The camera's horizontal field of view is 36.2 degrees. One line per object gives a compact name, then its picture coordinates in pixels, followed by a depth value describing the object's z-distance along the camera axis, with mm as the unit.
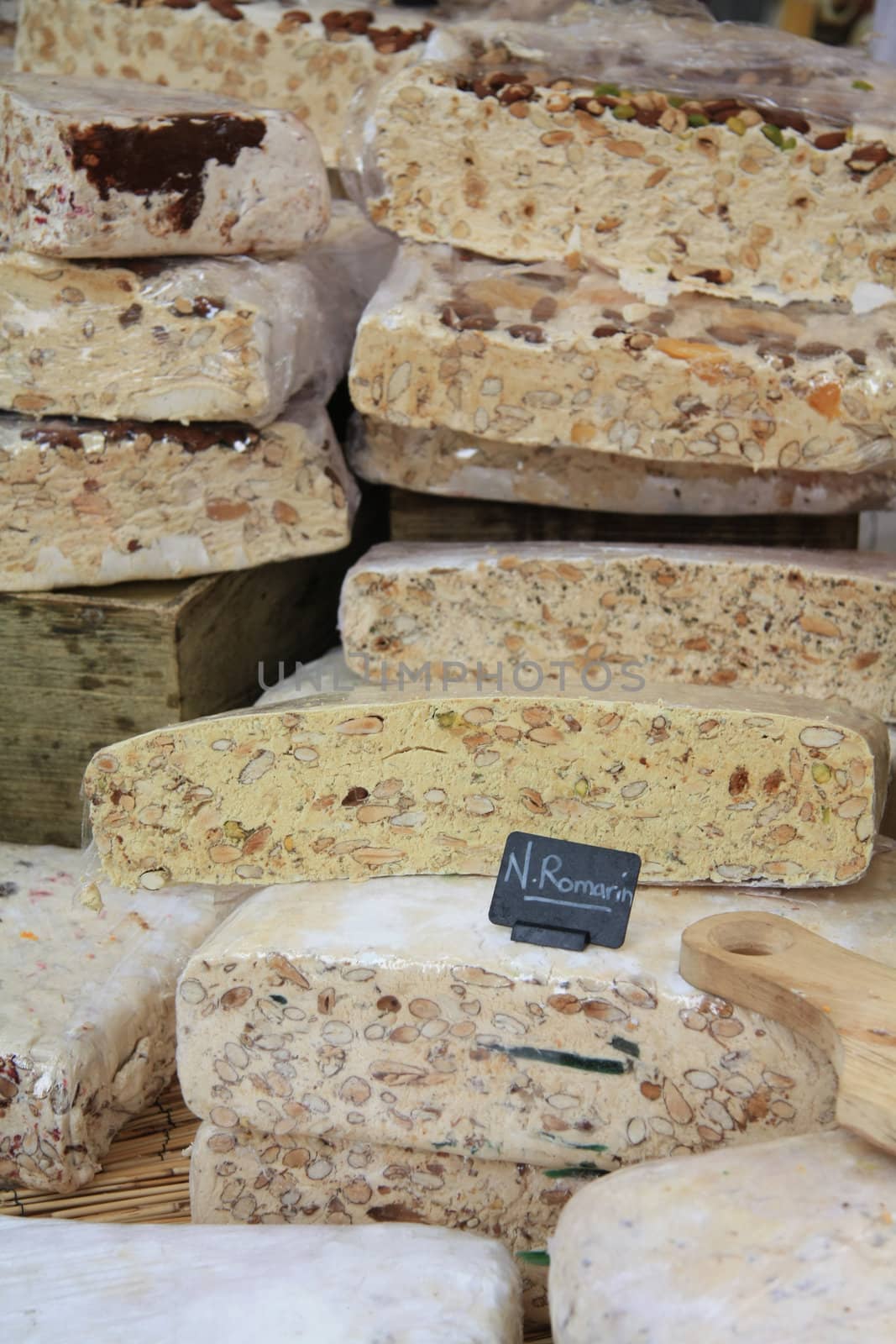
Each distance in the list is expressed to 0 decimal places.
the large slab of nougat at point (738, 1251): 1069
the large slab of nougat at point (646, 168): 1950
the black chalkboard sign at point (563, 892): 1495
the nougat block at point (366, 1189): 1532
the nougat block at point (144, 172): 1875
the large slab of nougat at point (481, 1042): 1424
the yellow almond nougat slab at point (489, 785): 1573
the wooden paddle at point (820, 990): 1240
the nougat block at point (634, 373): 1917
